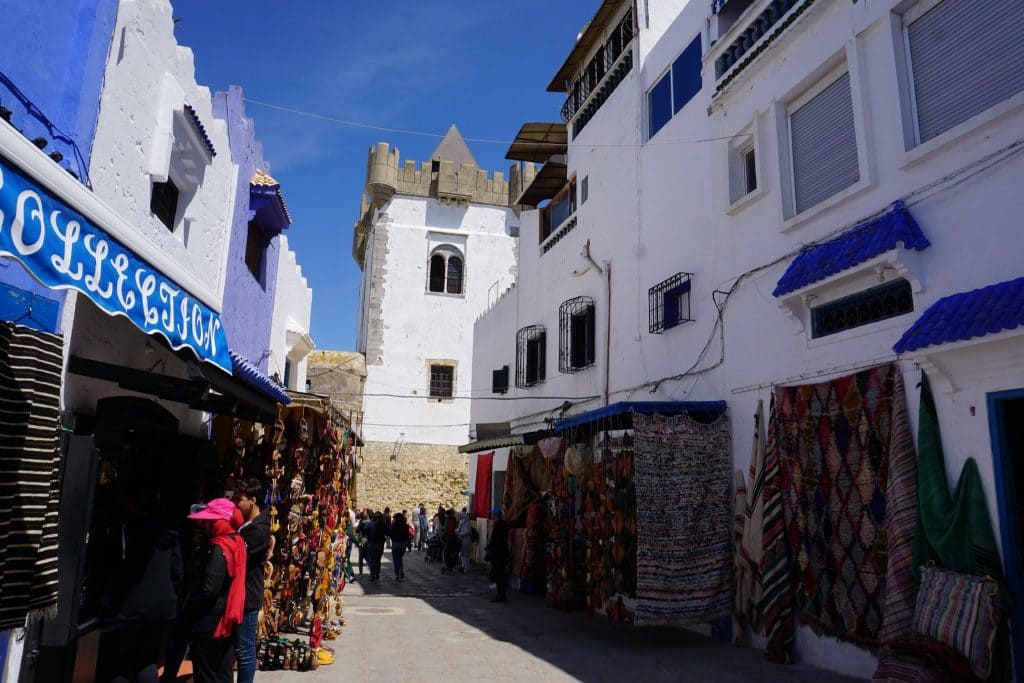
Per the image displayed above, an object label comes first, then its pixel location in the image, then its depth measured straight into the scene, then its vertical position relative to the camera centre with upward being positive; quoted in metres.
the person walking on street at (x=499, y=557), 11.91 -1.21
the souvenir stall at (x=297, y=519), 7.20 -0.42
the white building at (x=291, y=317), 13.12 +3.26
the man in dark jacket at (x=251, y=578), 5.38 -0.75
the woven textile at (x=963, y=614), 4.98 -0.86
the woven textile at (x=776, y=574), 7.15 -0.86
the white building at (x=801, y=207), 5.46 +3.07
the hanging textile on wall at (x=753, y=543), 7.68 -0.58
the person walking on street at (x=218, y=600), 4.81 -0.82
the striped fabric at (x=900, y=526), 5.73 -0.27
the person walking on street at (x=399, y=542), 14.80 -1.22
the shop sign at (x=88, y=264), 3.31 +1.20
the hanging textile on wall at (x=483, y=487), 17.98 -0.07
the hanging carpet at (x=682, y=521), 7.87 -0.37
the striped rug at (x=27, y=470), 3.85 +0.03
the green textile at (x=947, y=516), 5.26 -0.17
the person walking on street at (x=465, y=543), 17.12 -1.41
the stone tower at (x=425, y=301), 27.98 +7.79
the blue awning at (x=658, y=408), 8.36 +0.95
